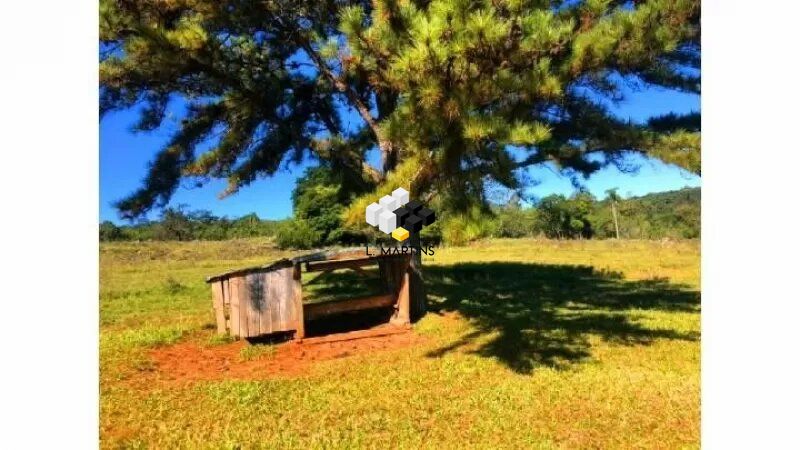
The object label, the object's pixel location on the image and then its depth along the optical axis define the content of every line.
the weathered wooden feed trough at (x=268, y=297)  5.52
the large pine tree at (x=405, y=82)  3.49
